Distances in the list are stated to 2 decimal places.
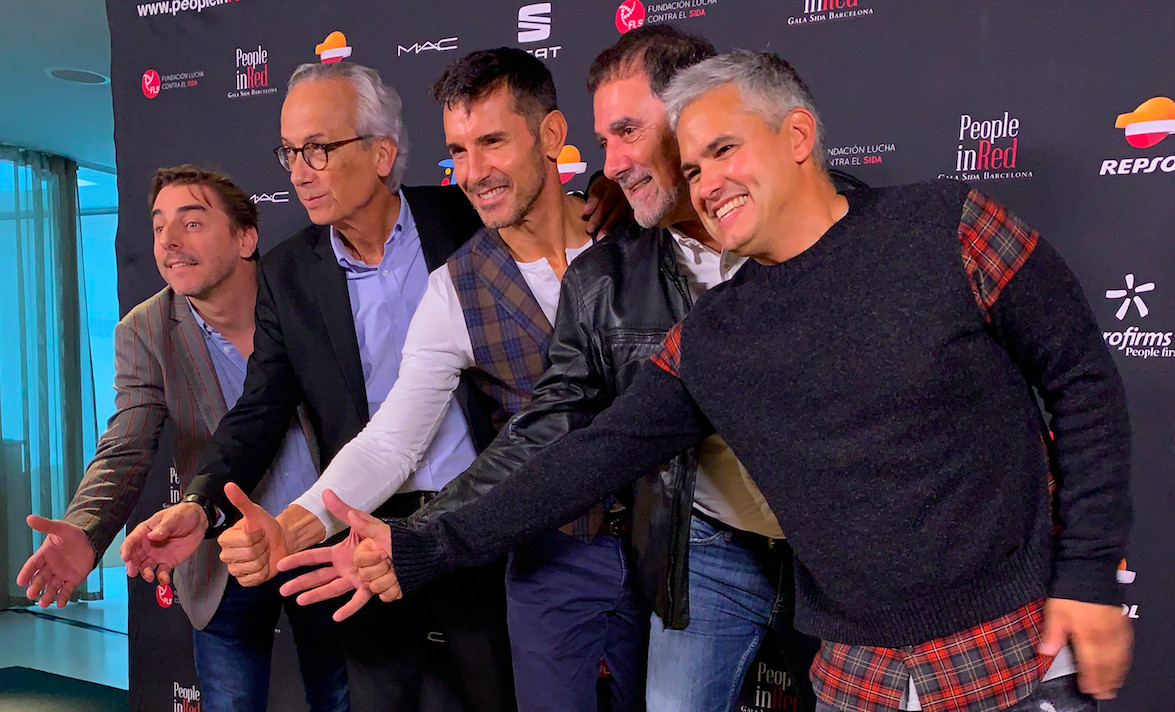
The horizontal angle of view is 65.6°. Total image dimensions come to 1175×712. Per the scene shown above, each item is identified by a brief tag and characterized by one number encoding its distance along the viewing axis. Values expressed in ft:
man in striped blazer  8.18
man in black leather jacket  5.52
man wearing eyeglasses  7.35
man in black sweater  3.98
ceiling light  14.92
